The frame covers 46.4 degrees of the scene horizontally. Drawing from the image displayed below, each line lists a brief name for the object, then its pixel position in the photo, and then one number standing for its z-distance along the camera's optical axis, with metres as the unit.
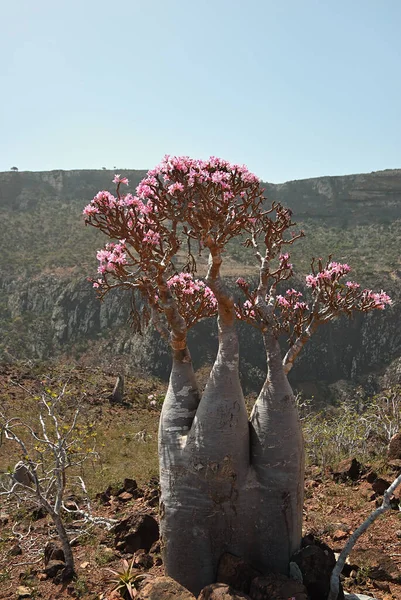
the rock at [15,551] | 4.66
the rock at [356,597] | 3.16
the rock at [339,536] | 4.22
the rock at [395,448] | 5.98
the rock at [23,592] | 3.69
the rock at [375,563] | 3.52
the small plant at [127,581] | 3.35
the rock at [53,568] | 3.97
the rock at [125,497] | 5.88
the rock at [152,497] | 5.39
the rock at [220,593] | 2.80
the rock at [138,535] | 4.29
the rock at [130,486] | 6.07
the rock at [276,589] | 2.87
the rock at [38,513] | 5.76
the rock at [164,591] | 2.93
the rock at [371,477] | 5.54
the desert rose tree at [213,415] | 3.15
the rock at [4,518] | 5.83
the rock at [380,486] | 5.11
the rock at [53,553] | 4.17
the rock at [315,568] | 3.16
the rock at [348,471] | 5.76
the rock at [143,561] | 3.94
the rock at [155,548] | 4.18
